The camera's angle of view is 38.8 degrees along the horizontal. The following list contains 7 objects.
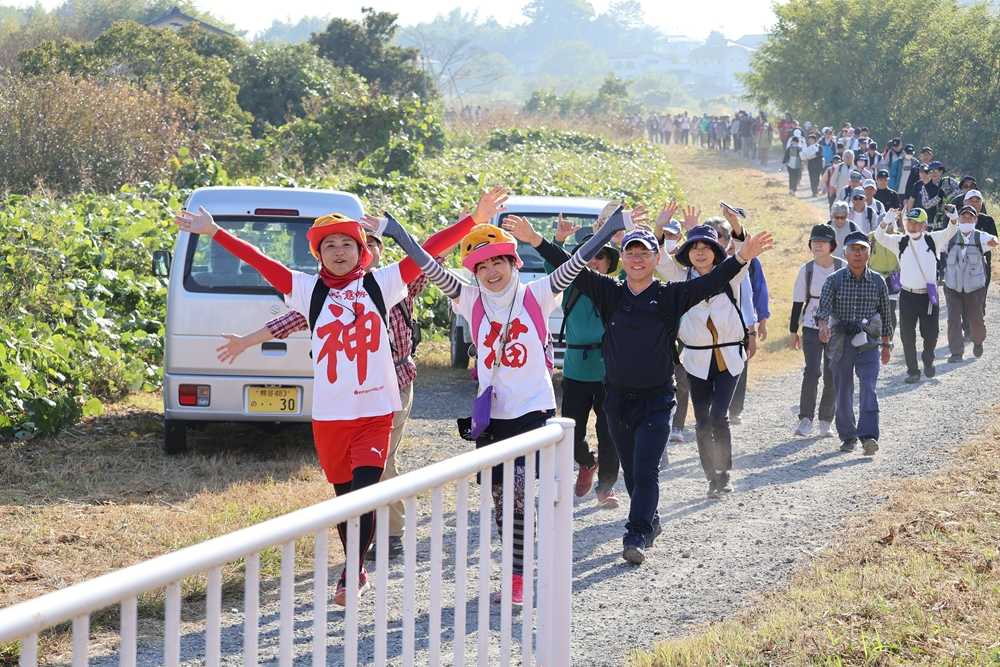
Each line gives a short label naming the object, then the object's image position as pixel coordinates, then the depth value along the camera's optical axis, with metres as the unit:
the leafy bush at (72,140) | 23.56
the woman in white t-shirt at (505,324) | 6.61
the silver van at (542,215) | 13.47
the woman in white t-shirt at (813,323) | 11.54
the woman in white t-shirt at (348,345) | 6.33
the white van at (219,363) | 9.81
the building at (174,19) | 74.75
